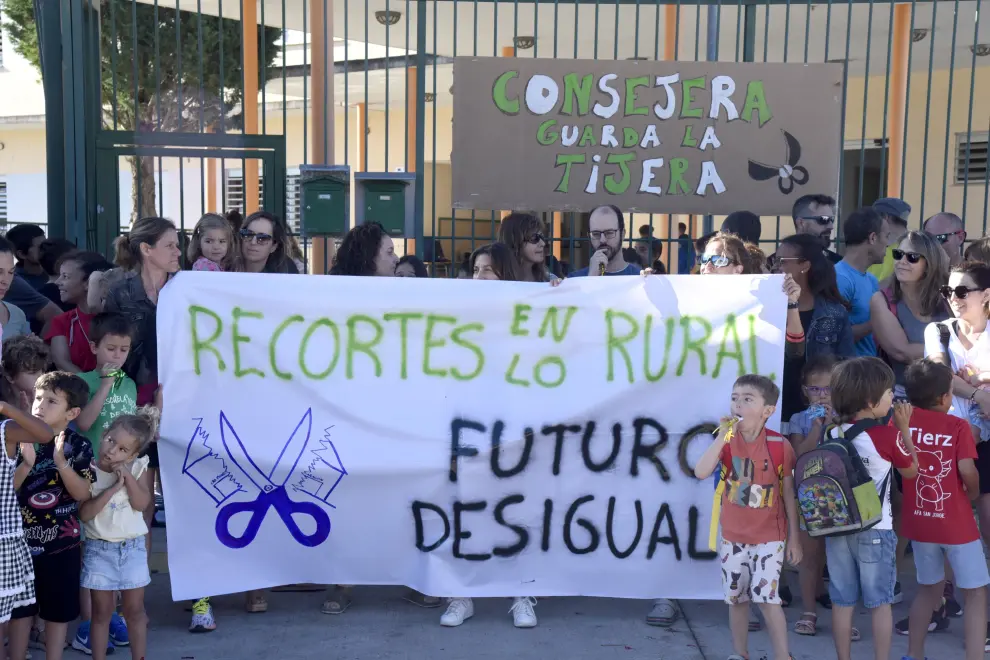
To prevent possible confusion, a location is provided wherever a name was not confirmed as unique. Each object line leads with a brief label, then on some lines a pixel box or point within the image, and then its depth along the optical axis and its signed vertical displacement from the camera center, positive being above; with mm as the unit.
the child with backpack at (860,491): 3646 -970
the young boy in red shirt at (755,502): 3816 -1059
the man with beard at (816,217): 5355 -37
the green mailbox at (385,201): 6430 +11
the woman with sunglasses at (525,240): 4840 -159
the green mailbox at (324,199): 6375 +17
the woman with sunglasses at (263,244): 4781 -195
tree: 11211 +1512
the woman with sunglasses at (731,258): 4492 -214
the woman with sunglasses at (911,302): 4562 -398
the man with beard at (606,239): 4836 -150
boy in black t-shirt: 3619 -1045
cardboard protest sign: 6402 +441
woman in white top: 4121 -537
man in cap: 5528 -41
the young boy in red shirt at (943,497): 3842 -1044
